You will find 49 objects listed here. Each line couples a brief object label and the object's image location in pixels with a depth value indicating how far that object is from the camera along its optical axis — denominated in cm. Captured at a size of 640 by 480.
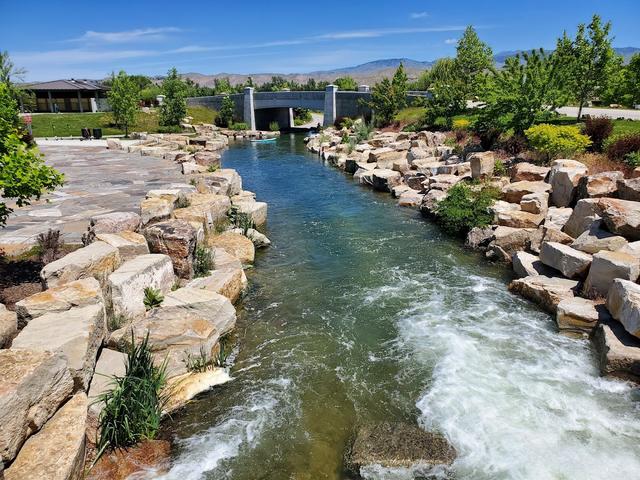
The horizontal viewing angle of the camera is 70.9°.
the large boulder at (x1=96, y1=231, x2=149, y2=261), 955
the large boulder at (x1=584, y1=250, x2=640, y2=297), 927
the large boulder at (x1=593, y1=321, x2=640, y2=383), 783
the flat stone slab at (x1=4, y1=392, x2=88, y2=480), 481
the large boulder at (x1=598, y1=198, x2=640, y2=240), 1077
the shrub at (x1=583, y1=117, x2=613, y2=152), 1922
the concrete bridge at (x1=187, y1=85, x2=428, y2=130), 4962
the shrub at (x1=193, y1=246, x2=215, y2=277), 1089
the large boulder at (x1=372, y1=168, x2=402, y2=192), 2281
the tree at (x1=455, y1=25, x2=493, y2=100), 4044
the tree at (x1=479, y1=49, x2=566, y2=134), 2139
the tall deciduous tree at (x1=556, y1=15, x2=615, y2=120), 2222
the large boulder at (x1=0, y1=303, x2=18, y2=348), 645
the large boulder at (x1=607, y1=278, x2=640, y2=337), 808
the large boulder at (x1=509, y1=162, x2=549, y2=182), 1752
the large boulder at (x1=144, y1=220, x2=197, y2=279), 1020
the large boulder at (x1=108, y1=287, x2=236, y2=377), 760
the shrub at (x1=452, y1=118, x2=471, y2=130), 2961
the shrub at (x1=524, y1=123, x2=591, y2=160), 1834
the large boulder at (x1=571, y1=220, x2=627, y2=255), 1072
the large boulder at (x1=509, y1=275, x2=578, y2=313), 1023
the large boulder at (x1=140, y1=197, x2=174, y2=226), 1163
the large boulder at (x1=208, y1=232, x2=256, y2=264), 1280
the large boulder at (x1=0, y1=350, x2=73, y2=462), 474
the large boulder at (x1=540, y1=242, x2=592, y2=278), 1055
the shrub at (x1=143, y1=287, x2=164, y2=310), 870
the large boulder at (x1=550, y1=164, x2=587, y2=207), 1476
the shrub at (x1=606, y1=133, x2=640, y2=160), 1683
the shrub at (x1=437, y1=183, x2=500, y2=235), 1551
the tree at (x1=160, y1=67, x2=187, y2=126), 4597
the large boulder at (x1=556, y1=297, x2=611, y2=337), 923
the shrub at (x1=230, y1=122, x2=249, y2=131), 5431
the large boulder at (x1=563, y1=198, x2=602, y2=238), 1209
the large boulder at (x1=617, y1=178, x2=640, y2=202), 1214
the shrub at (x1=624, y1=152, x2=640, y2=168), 1588
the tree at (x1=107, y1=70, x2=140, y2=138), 3891
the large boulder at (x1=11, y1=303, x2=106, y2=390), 610
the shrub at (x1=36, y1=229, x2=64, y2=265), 936
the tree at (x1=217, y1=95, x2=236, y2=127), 5672
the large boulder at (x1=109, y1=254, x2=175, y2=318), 824
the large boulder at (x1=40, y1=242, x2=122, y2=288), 797
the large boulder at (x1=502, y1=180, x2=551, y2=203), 1585
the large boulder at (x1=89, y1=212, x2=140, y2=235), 1052
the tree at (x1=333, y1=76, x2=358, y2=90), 6118
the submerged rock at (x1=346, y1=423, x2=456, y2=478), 611
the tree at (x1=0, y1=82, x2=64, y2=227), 697
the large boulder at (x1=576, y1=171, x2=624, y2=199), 1340
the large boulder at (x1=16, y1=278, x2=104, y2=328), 703
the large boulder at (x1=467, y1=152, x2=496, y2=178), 1916
